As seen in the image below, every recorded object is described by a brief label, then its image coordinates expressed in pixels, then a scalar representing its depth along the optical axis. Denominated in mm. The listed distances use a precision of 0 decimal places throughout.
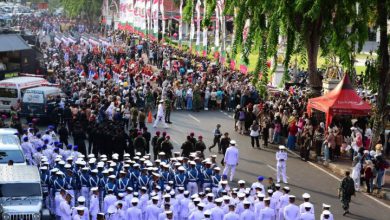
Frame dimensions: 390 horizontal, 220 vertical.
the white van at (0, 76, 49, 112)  36000
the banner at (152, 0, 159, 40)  58656
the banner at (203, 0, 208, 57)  50500
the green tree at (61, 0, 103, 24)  98062
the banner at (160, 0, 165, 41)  57469
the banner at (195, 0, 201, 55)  49406
